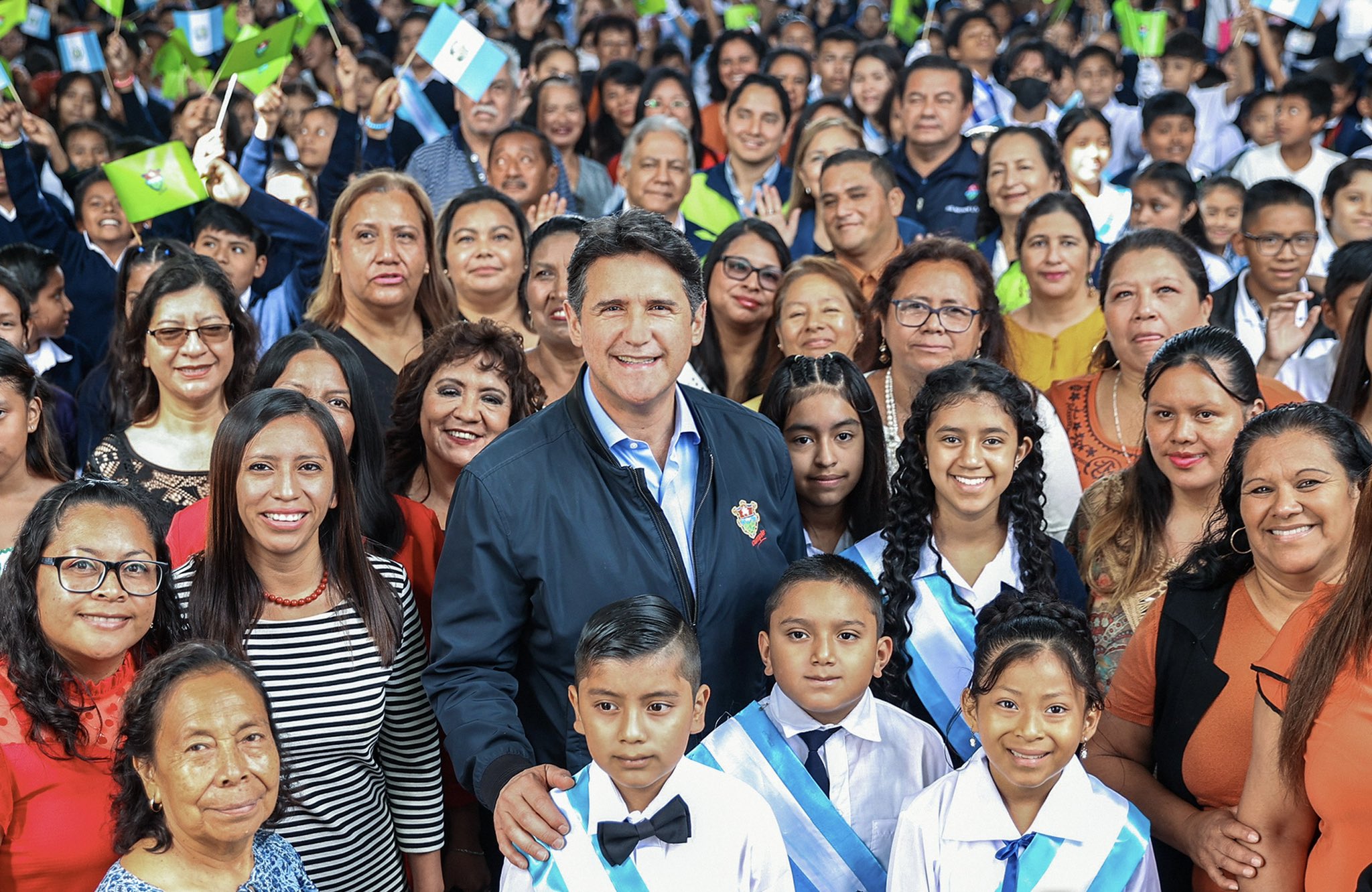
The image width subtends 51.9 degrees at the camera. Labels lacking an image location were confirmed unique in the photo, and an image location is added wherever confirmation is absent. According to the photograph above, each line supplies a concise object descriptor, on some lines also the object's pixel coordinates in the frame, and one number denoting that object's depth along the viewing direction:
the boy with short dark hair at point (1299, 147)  8.21
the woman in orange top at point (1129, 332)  4.36
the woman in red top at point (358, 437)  3.74
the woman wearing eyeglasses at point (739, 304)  5.08
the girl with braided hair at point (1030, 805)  2.88
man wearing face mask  8.41
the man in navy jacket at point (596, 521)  3.01
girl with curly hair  3.46
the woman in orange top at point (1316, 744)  2.42
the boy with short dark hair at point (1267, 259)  5.93
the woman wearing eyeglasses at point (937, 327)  4.26
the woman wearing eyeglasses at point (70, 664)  2.81
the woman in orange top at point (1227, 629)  2.87
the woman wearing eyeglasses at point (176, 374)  4.07
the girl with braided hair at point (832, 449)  3.93
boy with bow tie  2.73
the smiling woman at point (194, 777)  2.69
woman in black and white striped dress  3.24
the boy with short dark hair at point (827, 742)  3.10
